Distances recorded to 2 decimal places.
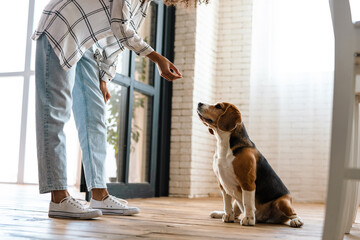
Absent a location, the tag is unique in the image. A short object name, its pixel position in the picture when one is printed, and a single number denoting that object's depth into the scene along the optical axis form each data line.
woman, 2.19
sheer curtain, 4.84
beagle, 2.36
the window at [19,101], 6.76
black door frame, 4.08
